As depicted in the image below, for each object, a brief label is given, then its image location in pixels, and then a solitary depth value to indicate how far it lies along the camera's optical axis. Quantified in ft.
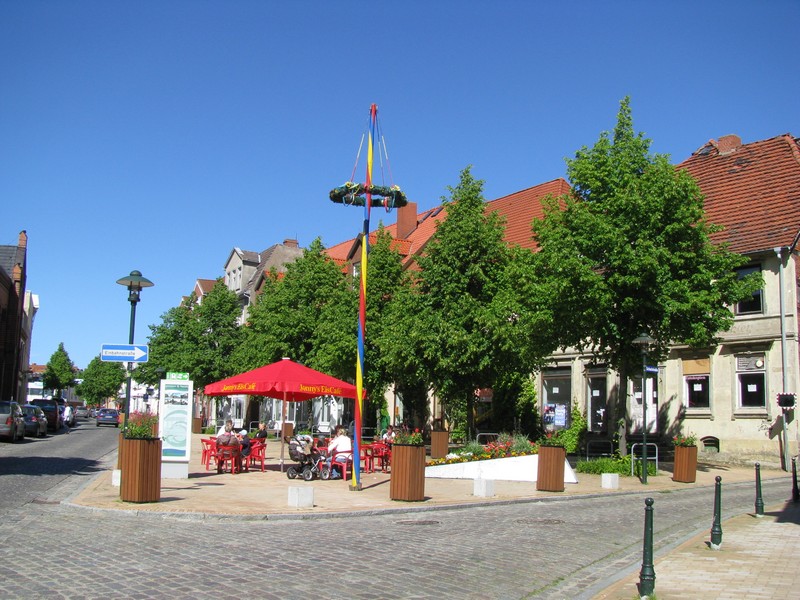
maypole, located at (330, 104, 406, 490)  54.54
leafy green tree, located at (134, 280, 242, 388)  167.12
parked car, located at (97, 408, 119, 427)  211.82
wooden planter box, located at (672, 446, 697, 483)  68.54
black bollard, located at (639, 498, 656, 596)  24.79
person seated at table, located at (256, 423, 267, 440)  79.52
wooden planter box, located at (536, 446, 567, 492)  58.65
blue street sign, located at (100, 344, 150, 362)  51.26
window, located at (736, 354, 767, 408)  87.86
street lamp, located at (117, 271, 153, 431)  57.21
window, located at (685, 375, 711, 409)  93.61
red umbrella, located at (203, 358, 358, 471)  63.57
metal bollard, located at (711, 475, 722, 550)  34.35
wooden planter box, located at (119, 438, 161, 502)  44.47
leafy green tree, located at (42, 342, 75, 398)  340.59
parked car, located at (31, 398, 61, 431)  150.51
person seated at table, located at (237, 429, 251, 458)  70.03
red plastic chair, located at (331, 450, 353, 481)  63.61
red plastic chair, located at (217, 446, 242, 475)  67.21
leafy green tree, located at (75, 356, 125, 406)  403.99
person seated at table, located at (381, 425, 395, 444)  81.79
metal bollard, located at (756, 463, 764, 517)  45.55
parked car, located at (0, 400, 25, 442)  104.17
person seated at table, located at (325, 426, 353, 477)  64.44
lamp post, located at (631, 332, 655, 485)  65.10
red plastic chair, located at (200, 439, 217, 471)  70.79
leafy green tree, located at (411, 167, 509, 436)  83.76
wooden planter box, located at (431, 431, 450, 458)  88.58
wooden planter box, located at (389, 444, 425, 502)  49.90
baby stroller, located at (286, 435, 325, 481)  63.21
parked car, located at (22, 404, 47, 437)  122.10
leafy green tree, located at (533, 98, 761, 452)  68.54
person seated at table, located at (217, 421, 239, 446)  67.51
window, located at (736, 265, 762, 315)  89.04
